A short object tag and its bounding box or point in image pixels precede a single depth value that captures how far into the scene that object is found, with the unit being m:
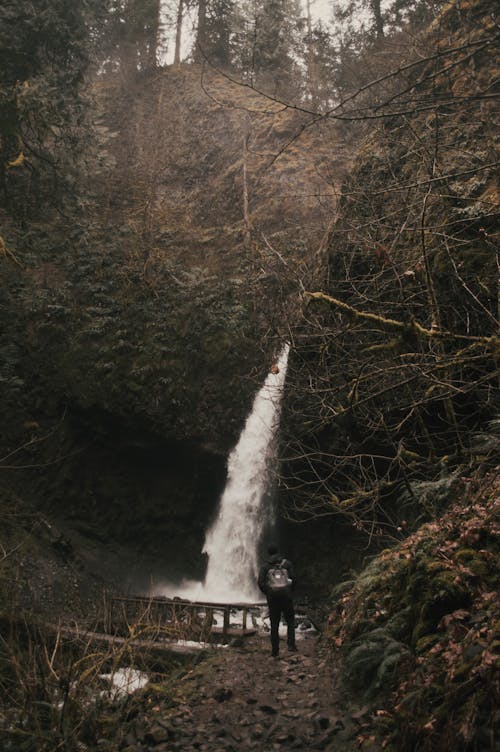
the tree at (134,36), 28.17
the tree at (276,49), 26.00
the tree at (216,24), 27.91
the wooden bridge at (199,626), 8.91
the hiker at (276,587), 7.19
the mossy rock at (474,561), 4.13
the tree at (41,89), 11.73
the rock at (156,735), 4.76
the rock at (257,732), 4.64
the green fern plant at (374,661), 4.20
